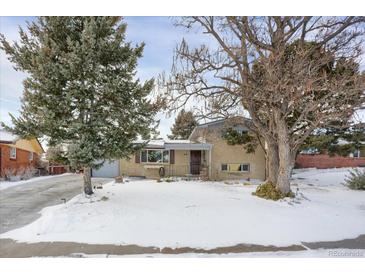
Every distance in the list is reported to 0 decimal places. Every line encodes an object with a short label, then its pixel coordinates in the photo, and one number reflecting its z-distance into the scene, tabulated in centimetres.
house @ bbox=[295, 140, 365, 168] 1905
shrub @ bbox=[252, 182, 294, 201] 714
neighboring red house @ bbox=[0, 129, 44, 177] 1306
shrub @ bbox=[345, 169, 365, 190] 964
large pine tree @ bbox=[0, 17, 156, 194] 582
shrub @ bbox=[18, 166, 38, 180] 1359
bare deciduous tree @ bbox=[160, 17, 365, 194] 527
